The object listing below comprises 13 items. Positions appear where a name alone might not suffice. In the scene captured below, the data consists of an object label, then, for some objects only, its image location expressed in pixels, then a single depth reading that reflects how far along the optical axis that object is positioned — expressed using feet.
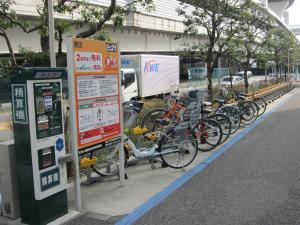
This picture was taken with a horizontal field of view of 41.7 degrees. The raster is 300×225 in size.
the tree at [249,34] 53.00
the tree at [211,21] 46.85
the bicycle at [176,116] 29.28
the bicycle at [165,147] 20.98
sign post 15.26
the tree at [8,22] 20.61
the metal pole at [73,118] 14.99
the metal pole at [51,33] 18.40
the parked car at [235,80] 112.51
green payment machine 13.48
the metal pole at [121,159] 18.34
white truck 65.00
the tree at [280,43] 99.00
